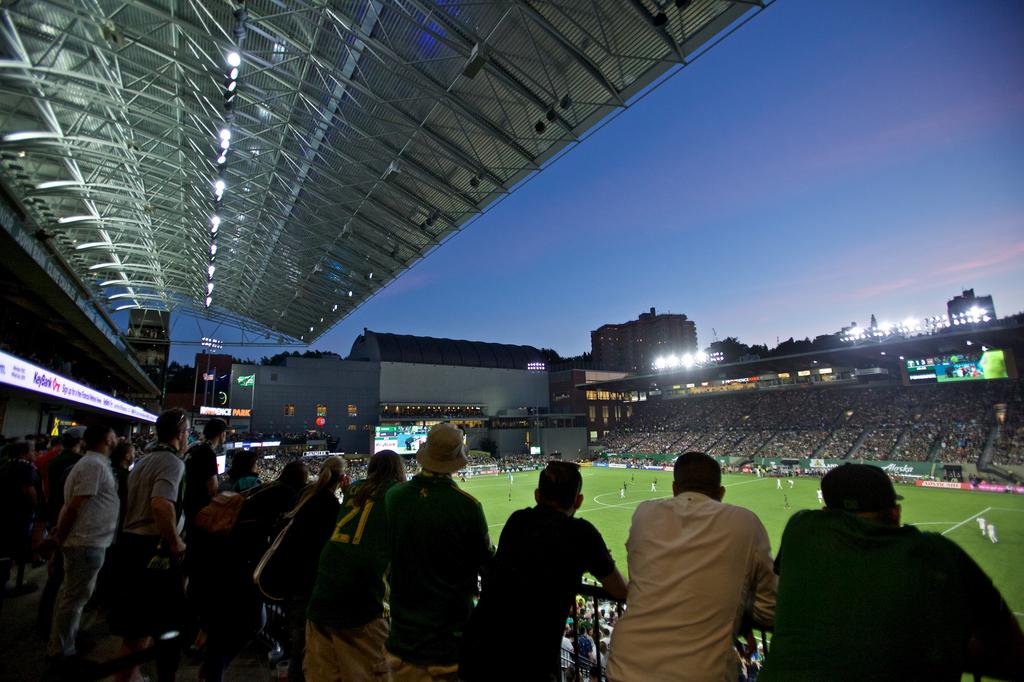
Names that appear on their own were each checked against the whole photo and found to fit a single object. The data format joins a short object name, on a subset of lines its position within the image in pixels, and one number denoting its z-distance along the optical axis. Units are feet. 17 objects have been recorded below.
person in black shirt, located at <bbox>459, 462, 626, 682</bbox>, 6.97
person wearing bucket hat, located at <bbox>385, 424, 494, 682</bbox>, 8.26
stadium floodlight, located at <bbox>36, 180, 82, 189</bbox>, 52.77
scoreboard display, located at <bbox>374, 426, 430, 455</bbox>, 164.35
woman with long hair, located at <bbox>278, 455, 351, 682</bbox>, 10.96
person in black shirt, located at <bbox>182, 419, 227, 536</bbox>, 14.20
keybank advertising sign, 28.82
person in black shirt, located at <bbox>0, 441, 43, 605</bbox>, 20.07
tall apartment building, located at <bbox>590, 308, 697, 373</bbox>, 469.16
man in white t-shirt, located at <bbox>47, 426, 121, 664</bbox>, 14.07
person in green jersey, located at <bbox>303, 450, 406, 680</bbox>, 9.79
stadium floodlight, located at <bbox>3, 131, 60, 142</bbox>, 41.38
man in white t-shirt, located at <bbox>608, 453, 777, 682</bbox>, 6.32
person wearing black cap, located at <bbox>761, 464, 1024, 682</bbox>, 4.99
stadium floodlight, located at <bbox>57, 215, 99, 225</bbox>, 58.85
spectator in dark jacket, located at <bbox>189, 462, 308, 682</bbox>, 11.26
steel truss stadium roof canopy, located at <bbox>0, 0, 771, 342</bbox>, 36.45
